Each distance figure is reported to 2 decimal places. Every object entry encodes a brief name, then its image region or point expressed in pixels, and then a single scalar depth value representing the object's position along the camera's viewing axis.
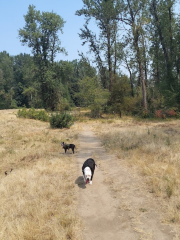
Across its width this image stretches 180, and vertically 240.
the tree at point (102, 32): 32.69
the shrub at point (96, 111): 29.22
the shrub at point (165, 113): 27.12
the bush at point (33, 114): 27.61
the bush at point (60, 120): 20.47
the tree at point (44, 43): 39.59
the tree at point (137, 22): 26.27
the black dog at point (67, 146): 10.91
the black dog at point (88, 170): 6.45
